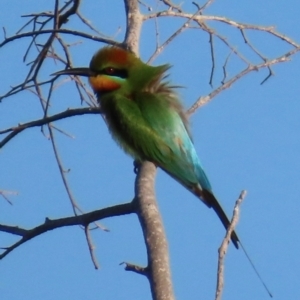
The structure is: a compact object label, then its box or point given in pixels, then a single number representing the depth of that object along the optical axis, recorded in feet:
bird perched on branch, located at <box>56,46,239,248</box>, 24.12
